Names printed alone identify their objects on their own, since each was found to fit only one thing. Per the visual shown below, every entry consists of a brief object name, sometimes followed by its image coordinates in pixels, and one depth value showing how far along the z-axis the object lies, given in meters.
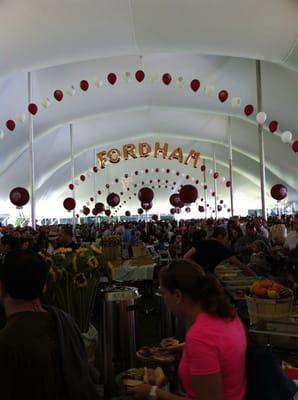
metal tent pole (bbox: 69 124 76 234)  20.91
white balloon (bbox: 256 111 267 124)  10.10
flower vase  2.75
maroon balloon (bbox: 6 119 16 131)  10.46
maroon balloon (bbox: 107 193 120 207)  17.67
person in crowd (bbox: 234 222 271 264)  7.00
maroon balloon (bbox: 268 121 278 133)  11.08
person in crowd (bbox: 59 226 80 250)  6.30
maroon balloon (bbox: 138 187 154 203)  14.23
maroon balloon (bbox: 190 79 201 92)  9.41
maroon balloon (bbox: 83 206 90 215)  23.72
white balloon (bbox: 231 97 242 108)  9.60
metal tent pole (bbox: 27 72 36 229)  13.05
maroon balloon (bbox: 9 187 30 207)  10.41
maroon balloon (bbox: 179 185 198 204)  12.37
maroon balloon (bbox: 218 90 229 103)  9.75
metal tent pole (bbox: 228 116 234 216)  20.02
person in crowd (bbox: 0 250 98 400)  1.61
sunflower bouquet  2.84
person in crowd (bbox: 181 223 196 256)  9.48
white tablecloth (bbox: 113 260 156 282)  7.40
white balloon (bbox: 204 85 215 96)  9.20
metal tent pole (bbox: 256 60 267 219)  12.07
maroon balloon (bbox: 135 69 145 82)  8.90
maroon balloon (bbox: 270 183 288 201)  12.68
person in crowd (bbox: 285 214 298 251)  6.01
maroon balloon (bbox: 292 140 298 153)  11.68
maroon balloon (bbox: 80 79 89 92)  9.38
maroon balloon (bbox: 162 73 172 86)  9.16
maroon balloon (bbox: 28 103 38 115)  10.39
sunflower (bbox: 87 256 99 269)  2.91
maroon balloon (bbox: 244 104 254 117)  10.51
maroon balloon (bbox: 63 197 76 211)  16.64
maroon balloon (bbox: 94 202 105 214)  21.04
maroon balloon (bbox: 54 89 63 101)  9.73
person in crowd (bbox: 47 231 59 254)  8.63
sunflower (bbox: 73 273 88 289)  2.84
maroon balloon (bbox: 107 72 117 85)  9.20
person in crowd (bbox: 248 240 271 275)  5.39
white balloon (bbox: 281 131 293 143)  10.65
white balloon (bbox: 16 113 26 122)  10.22
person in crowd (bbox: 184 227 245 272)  4.75
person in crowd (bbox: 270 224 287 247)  7.25
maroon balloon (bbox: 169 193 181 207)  19.58
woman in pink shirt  1.56
